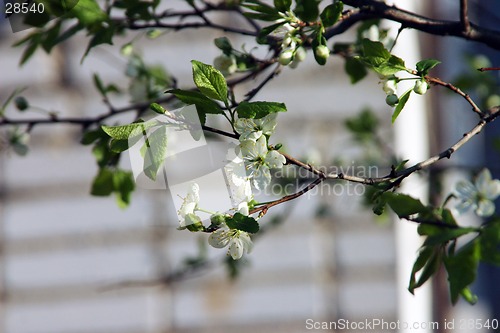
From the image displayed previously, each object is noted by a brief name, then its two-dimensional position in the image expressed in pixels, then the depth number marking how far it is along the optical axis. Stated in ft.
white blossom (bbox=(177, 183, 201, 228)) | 6.21
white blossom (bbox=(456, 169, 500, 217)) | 6.58
